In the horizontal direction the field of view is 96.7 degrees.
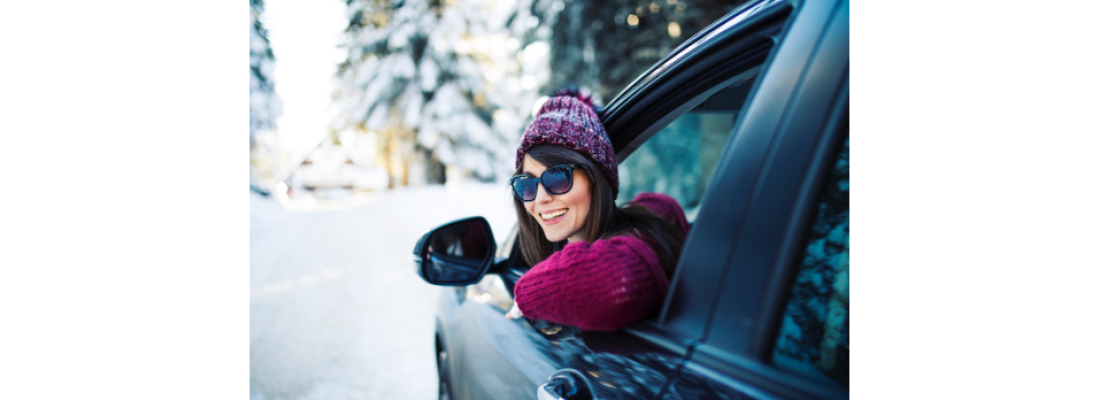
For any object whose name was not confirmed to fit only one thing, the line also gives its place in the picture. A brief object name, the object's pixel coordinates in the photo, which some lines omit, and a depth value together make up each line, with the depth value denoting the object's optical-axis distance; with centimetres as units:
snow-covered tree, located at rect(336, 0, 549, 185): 1487
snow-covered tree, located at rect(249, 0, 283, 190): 908
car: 69
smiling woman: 92
